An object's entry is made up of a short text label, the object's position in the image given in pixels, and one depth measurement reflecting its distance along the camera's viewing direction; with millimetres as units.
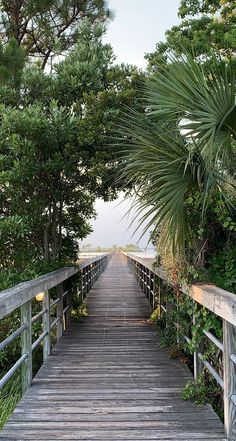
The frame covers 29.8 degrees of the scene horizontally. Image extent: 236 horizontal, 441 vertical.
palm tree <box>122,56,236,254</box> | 3053
